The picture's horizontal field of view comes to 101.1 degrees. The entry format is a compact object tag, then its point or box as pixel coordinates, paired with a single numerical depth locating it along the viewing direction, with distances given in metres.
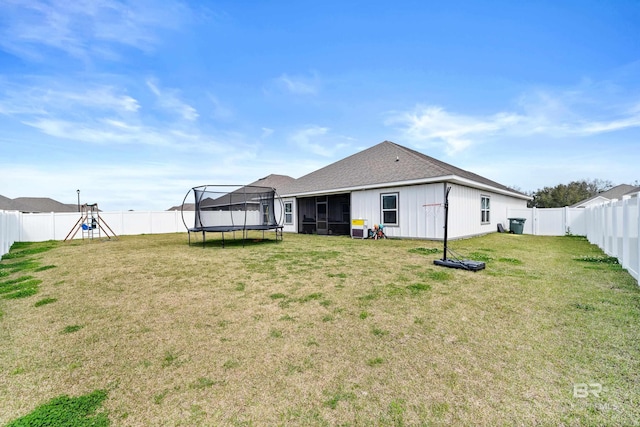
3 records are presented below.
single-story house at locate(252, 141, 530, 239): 10.61
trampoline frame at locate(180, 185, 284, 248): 9.95
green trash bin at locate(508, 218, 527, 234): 14.38
